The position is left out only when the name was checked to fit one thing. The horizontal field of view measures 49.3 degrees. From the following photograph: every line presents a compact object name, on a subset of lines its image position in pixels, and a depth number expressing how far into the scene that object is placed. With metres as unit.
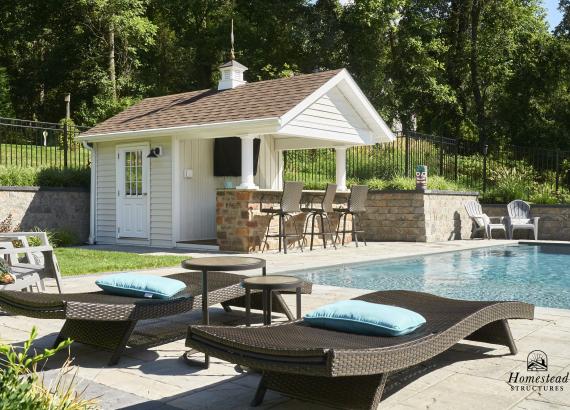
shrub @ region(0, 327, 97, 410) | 2.08
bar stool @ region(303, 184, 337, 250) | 12.60
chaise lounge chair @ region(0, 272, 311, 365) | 3.96
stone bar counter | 11.80
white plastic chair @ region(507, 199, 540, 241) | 16.19
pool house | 12.12
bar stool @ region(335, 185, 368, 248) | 13.05
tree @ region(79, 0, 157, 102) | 26.00
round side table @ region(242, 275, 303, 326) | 4.10
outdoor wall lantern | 13.05
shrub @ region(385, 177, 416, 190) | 15.83
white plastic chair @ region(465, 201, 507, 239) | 16.30
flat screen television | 13.77
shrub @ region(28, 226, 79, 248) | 13.11
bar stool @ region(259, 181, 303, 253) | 11.54
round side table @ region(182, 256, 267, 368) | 4.39
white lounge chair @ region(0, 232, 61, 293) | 5.68
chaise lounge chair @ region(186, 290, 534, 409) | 2.83
